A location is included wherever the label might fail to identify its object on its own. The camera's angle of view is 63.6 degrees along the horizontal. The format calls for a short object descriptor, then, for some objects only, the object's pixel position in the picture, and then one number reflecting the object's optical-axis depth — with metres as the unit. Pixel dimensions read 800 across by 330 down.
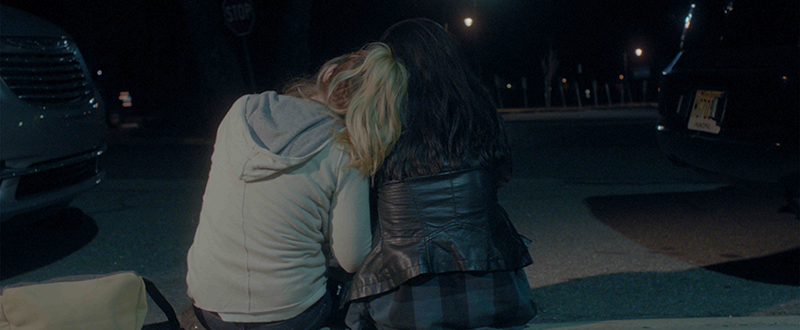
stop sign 11.02
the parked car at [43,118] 3.60
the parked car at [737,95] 3.66
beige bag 1.59
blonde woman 1.78
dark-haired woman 1.82
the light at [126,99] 25.30
